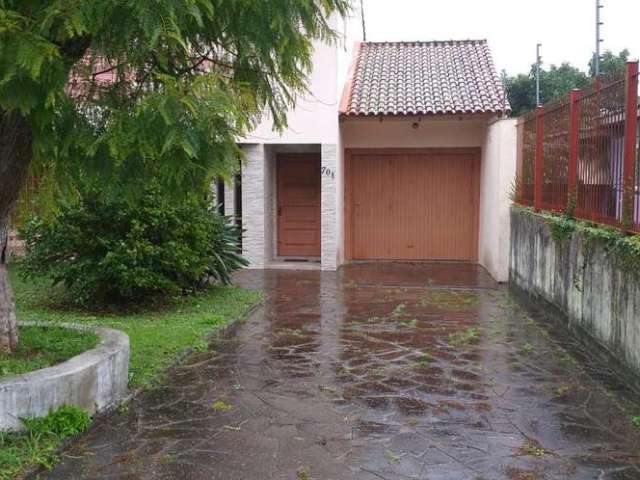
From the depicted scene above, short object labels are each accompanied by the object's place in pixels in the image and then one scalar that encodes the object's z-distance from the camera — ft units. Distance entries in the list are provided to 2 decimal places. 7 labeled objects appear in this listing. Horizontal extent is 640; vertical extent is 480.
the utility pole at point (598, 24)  73.00
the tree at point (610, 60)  108.58
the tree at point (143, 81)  11.60
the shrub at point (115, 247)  28.45
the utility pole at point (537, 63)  93.45
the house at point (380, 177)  45.27
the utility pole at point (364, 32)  59.87
